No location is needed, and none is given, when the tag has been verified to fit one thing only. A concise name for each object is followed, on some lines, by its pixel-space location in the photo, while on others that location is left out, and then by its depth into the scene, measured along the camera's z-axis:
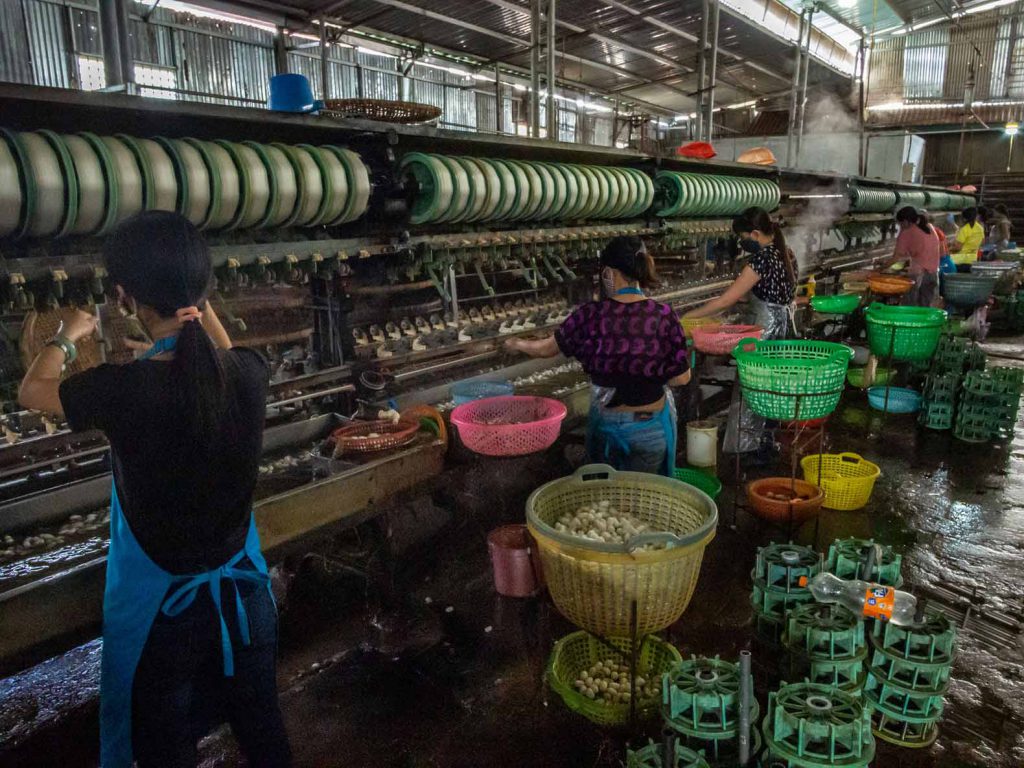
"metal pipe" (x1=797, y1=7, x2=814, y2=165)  9.97
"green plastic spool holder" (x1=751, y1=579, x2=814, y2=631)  2.56
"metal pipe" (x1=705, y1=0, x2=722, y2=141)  7.36
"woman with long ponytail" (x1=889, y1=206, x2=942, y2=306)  7.58
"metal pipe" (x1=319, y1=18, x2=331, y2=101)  7.29
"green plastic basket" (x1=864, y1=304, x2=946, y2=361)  5.43
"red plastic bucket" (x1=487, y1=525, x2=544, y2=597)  3.31
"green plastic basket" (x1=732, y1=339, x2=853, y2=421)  3.59
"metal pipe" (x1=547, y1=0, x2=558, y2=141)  5.24
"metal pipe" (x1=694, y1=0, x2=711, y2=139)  7.09
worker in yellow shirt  10.66
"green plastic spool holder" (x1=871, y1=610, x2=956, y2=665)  2.20
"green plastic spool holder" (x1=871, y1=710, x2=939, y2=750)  2.34
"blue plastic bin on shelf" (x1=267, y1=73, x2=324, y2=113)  3.25
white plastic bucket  4.79
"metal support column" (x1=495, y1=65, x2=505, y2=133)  8.62
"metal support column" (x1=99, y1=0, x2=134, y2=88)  3.61
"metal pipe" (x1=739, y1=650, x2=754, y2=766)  1.80
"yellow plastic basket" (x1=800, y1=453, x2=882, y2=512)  4.30
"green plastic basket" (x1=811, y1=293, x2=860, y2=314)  6.81
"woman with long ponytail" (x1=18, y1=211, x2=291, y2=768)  1.43
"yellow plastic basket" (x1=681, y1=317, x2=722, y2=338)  5.11
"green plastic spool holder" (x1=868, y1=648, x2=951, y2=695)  2.20
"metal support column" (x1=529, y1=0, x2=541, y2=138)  5.18
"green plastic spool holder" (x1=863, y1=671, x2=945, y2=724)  2.26
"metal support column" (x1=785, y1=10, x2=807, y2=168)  9.68
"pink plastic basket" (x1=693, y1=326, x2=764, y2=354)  4.76
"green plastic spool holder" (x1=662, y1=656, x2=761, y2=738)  1.92
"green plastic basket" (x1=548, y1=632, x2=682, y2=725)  2.45
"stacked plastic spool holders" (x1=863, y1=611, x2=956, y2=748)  2.20
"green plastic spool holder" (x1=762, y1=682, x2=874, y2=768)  1.77
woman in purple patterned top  2.97
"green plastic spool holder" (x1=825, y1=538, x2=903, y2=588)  2.64
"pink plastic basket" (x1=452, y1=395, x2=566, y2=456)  3.12
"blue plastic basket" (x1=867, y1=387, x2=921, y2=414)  6.29
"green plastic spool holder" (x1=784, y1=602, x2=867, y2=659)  2.18
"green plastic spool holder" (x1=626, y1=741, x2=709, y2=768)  1.84
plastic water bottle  2.22
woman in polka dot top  4.68
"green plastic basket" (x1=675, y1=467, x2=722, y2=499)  4.31
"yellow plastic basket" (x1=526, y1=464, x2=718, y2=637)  2.11
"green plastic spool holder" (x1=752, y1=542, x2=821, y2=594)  2.59
